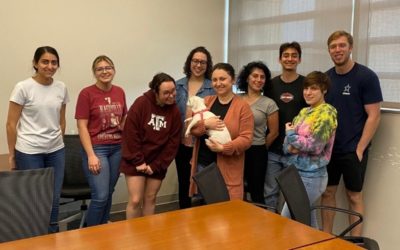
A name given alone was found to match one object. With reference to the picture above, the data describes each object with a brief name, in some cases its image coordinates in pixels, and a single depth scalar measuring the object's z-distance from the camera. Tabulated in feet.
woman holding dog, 8.68
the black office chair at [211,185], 6.87
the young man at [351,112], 9.08
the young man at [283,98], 9.66
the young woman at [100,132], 9.68
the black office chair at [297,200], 6.74
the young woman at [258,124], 9.76
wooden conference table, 5.10
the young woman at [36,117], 8.96
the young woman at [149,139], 9.11
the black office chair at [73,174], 11.22
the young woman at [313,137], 7.91
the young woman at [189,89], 10.45
